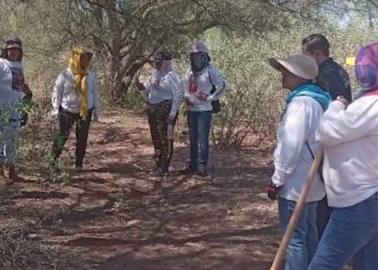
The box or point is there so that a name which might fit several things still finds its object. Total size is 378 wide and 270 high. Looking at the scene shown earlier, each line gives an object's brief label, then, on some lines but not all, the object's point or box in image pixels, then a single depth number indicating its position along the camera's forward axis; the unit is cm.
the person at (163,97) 827
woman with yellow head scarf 823
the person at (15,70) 740
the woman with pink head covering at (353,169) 353
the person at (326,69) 493
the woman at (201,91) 833
